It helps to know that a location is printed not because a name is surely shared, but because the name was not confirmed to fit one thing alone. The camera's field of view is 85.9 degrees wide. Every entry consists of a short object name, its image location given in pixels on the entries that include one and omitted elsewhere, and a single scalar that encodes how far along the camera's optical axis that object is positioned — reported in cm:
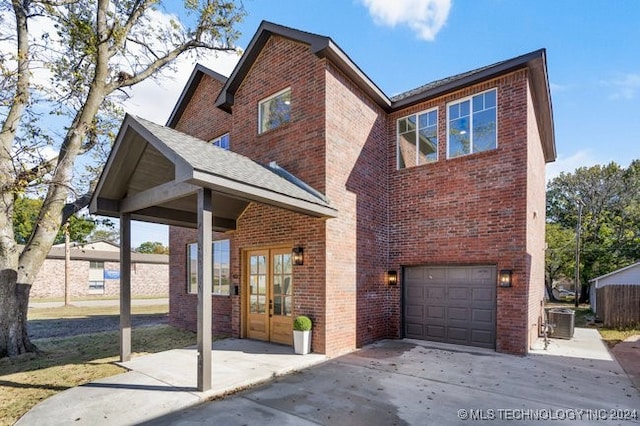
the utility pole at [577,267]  2022
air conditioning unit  940
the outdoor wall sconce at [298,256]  780
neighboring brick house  2691
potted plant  727
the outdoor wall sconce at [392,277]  939
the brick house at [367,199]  748
